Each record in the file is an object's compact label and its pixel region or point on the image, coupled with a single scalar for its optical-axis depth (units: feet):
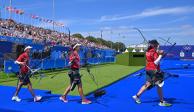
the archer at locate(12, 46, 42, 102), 13.35
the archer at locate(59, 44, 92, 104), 13.07
